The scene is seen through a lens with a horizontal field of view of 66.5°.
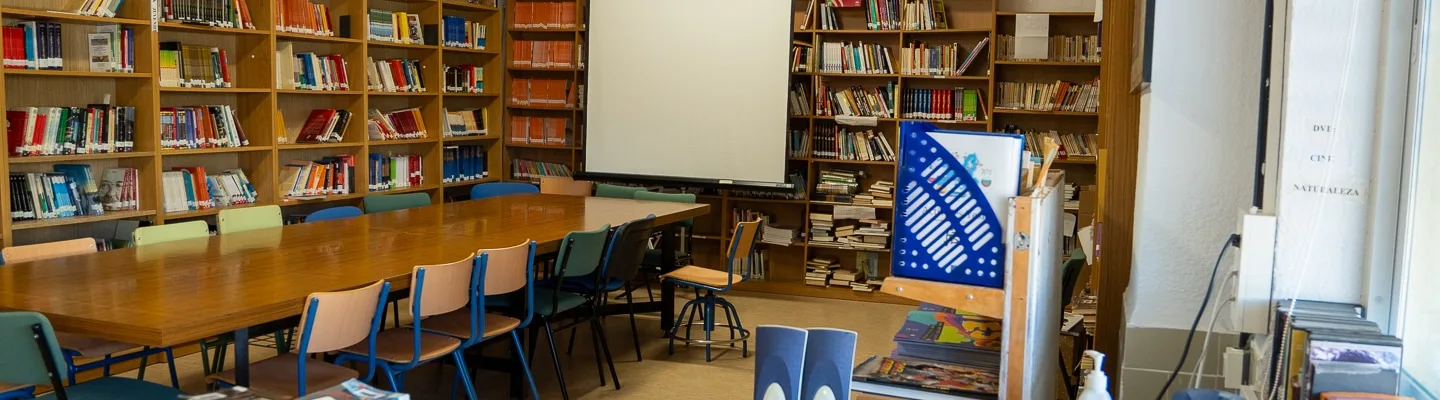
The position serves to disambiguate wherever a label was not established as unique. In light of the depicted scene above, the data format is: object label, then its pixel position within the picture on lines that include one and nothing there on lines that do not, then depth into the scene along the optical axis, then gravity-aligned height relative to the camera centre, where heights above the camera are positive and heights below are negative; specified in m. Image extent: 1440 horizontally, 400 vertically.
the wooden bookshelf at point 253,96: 4.91 +0.15
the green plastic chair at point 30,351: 2.55 -0.55
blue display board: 2.05 -0.12
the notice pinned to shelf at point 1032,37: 6.47 +0.64
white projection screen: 6.77 +0.30
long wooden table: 2.67 -0.45
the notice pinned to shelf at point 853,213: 6.93 -0.46
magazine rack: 1.99 -0.28
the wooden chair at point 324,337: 2.93 -0.58
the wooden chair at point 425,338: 3.37 -0.68
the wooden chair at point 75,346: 3.44 -0.71
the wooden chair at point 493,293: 3.72 -0.56
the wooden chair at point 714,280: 5.25 -0.69
